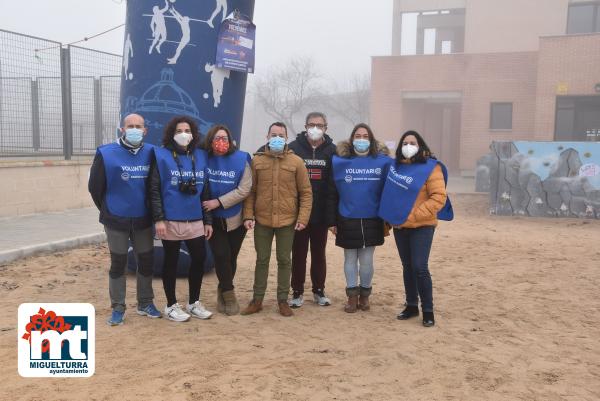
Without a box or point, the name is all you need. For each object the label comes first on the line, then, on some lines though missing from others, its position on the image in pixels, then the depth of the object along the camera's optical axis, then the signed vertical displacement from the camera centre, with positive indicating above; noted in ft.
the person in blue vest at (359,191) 16.44 -1.36
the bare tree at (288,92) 177.06 +16.26
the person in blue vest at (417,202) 15.70 -1.56
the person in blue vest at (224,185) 15.93 -1.23
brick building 68.49 +8.83
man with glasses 16.90 -1.18
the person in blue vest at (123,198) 14.80 -1.57
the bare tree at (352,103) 176.24 +13.49
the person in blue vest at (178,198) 15.16 -1.55
